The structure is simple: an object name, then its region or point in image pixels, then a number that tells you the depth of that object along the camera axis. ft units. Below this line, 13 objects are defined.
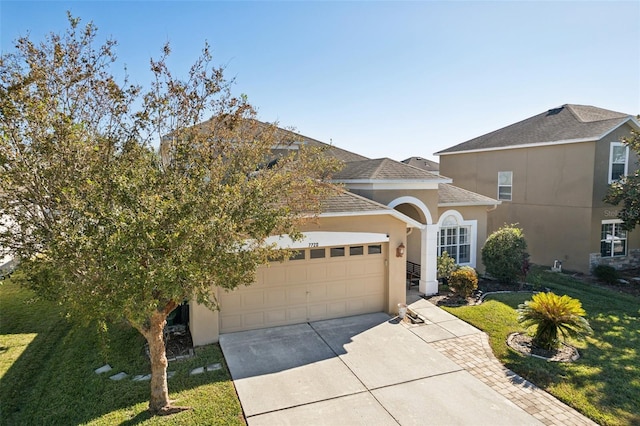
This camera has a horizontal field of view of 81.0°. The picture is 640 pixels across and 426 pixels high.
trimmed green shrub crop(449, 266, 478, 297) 45.47
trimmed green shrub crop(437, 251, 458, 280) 51.01
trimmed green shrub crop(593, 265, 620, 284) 54.59
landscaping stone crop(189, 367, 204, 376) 28.60
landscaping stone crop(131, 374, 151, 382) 27.42
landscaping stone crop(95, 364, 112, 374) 28.91
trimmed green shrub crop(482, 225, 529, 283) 51.70
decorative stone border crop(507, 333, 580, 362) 31.22
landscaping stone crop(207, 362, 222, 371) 29.22
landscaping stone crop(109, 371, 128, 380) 27.86
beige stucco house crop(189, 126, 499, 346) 36.11
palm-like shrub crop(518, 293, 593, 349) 31.73
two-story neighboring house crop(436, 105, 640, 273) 59.26
